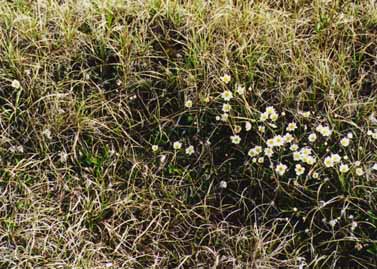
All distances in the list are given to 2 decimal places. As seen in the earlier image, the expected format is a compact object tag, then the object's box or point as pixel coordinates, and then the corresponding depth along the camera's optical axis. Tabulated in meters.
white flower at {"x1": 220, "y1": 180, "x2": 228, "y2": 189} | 2.98
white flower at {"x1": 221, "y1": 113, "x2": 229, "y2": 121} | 3.09
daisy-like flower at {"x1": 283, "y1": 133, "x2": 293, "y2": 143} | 3.00
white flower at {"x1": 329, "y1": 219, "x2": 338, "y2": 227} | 2.80
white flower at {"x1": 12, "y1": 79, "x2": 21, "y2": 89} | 3.22
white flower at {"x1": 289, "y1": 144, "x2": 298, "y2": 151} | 2.97
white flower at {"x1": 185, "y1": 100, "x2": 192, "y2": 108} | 3.15
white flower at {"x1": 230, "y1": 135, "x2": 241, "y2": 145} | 3.04
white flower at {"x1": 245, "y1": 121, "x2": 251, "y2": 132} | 3.06
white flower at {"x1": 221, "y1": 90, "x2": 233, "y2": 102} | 3.13
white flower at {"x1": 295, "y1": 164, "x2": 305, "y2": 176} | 2.91
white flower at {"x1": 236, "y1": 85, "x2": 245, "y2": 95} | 3.14
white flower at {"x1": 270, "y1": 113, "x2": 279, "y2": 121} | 3.05
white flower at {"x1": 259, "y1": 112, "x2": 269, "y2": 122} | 3.07
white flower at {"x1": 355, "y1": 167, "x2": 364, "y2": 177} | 2.87
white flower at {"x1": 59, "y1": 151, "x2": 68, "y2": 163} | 3.07
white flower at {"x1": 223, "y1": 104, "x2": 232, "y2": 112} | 3.10
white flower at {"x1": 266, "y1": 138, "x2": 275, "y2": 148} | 2.99
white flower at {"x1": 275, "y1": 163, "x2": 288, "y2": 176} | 2.92
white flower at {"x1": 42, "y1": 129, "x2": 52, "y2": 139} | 3.12
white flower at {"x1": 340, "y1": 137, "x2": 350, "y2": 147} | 2.96
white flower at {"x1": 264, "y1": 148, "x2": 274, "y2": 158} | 2.97
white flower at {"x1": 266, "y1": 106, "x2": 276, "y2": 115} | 3.07
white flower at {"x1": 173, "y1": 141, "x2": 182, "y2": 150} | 3.09
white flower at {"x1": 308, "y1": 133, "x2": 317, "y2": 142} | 2.99
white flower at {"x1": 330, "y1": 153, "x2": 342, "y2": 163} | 2.92
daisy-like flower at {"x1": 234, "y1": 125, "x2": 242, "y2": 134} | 3.07
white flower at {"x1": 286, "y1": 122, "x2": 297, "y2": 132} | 3.04
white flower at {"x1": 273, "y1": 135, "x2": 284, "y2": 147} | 2.99
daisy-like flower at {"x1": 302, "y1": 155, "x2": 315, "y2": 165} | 2.92
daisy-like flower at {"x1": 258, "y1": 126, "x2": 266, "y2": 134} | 3.03
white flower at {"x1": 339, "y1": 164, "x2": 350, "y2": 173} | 2.88
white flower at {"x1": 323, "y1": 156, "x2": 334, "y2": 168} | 2.91
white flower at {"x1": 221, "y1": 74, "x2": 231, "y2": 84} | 3.18
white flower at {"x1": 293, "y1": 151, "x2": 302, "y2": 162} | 2.94
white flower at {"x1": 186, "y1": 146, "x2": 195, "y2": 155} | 3.07
